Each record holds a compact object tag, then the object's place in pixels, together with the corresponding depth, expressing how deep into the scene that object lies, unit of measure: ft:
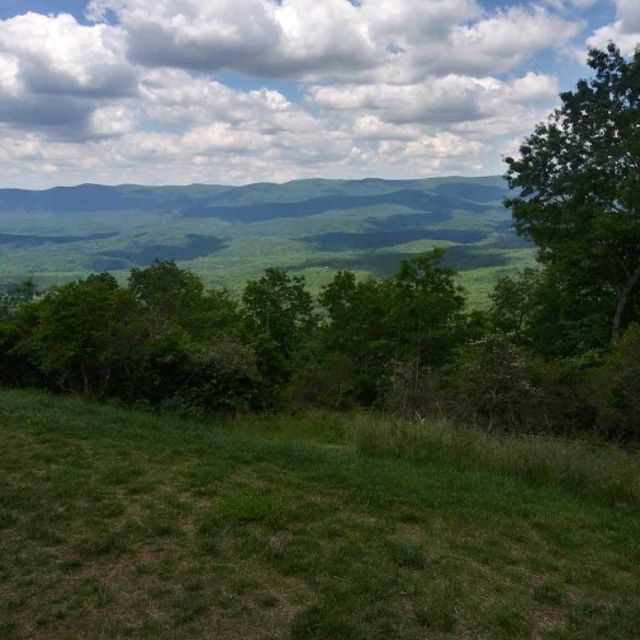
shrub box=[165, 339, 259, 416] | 46.75
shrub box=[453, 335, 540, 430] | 42.93
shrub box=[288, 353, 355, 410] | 68.58
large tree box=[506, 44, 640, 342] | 69.51
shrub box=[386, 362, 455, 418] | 46.44
